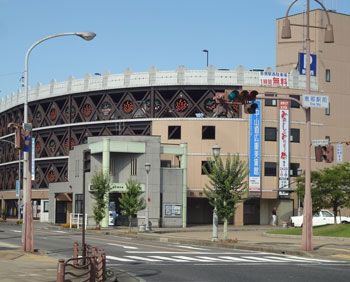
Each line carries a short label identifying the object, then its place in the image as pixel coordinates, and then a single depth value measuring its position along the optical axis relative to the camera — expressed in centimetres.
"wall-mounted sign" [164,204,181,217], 6425
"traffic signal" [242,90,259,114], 2491
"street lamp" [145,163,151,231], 5138
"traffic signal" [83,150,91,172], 1840
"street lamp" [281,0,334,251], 2861
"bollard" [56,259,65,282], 1368
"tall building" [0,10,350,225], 7444
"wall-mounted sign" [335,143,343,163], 6378
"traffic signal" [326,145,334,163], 2906
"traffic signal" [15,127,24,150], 2586
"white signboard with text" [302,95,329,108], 2895
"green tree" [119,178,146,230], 5362
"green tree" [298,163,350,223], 5272
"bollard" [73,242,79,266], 1964
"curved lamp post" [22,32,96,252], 2658
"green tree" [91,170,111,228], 5581
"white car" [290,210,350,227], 5751
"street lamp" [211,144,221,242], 3897
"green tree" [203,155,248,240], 3994
